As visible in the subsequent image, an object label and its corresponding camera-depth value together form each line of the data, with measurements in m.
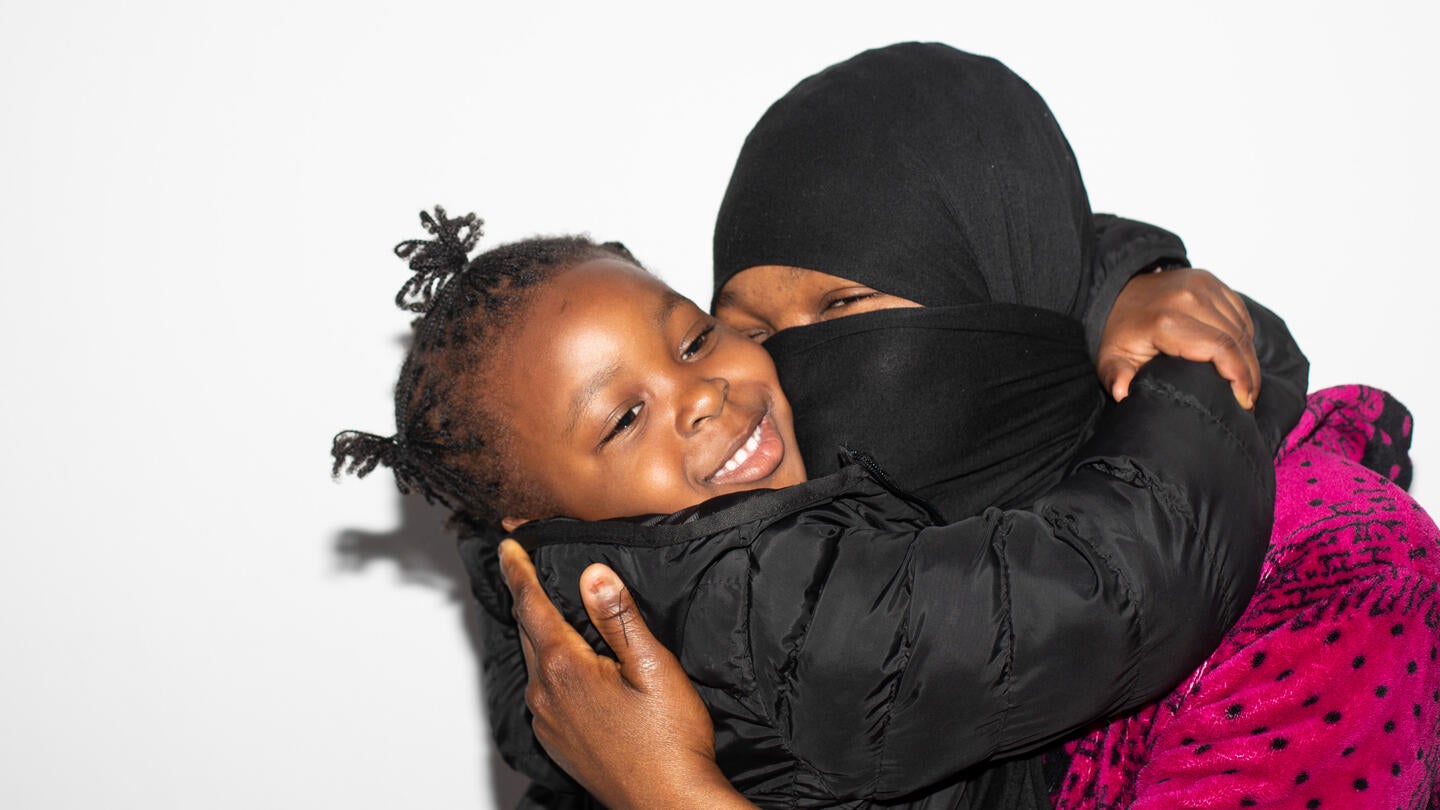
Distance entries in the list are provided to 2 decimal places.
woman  0.93
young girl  0.82
